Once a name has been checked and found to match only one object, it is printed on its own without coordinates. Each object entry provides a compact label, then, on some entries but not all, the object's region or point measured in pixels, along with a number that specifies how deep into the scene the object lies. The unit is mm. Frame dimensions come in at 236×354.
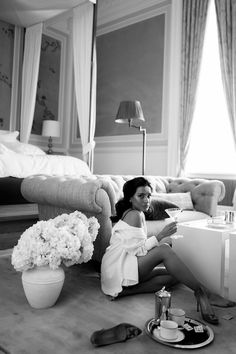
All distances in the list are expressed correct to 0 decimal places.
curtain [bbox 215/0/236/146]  4297
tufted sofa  2227
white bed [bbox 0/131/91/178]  3691
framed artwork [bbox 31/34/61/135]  6402
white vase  1727
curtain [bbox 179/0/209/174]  4707
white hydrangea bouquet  1721
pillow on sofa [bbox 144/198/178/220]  2818
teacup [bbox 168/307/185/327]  1508
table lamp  6164
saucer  1402
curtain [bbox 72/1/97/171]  4465
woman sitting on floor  1884
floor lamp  4477
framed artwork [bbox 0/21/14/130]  5871
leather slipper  1381
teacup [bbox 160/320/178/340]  1410
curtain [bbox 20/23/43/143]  5418
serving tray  1385
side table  2008
